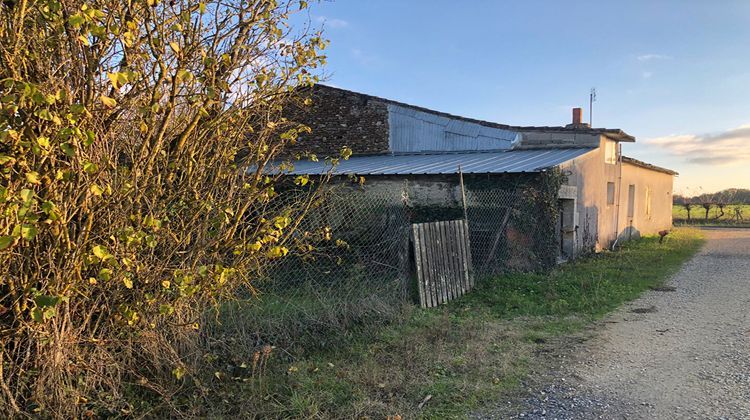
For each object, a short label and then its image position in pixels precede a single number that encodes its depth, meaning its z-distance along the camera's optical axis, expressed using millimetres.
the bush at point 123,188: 2678
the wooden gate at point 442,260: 6819
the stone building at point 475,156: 10844
